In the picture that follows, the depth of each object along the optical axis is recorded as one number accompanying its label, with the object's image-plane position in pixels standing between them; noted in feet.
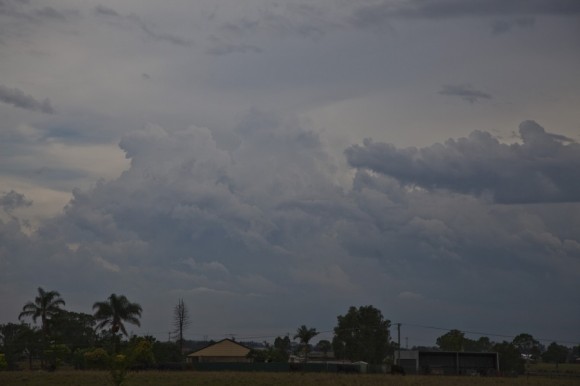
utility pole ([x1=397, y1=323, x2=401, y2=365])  379.10
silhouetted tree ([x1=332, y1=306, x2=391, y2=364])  448.65
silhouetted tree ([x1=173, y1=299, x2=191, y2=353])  441.44
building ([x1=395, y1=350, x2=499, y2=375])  336.49
